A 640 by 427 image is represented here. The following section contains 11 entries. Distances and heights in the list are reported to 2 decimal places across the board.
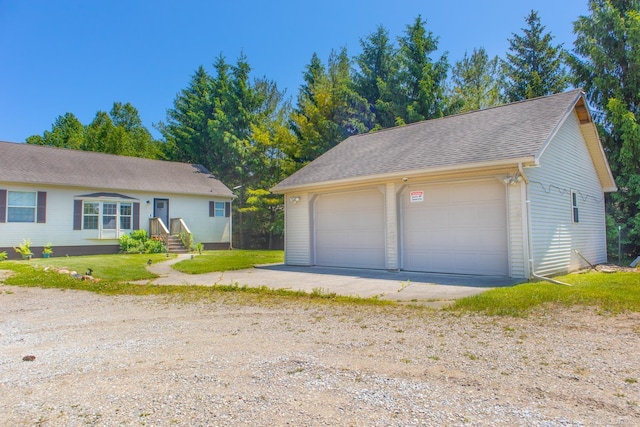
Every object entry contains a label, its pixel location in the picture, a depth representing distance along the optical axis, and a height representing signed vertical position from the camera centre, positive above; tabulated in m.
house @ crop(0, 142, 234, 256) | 16.03 +1.68
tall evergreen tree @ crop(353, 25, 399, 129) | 24.58 +10.54
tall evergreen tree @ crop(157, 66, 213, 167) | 29.98 +8.88
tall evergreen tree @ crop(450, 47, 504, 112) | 27.80 +11.56
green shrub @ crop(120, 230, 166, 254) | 18.22 -0.33
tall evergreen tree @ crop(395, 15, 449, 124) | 22.77 +9.35
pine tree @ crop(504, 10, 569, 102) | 22.38 +9.78
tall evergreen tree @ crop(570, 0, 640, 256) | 15.05 +5.95
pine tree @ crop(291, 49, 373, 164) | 23.91 +7.13
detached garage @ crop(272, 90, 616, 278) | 9.47 +1.03
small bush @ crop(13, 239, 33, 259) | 15.37 -0.43
